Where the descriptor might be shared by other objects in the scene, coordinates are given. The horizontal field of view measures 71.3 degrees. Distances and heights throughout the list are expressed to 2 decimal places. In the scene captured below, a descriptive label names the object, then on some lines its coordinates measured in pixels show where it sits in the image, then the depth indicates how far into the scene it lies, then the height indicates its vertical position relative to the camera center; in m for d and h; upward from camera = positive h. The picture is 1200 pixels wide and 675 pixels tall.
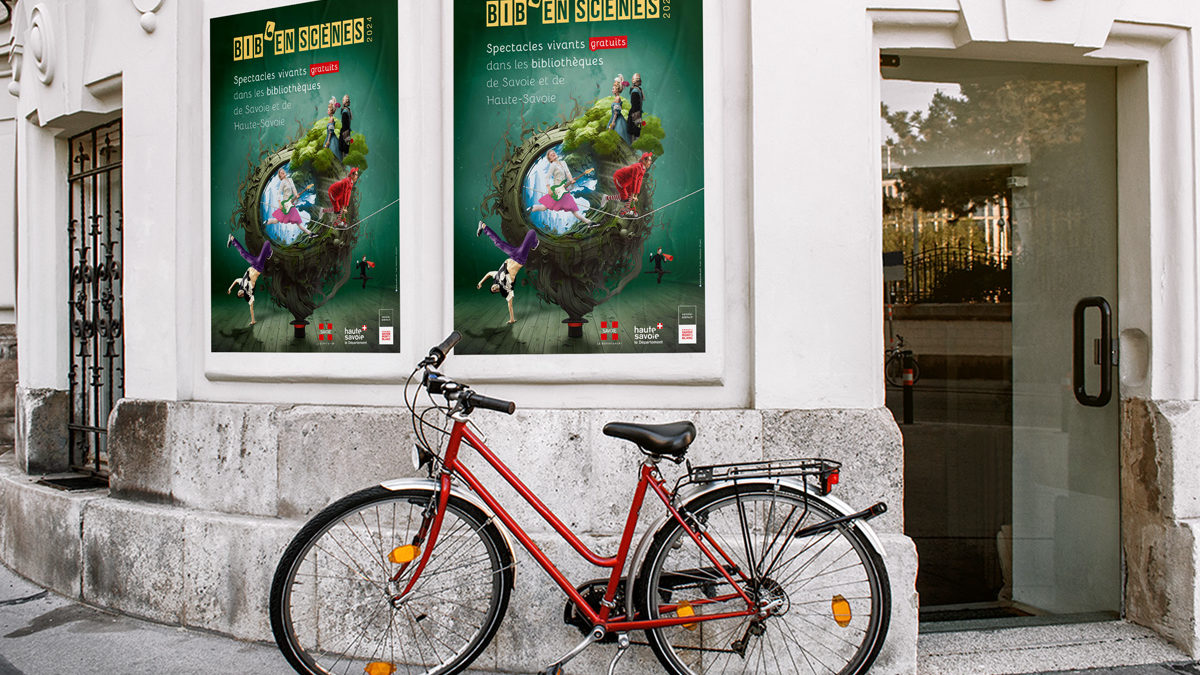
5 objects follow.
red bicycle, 3.09 -0.83
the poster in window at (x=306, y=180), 4.13 +0.83
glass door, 4.31 +0.06
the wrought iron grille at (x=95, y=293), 5.47 +0.36
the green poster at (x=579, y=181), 3.84 +0.75
